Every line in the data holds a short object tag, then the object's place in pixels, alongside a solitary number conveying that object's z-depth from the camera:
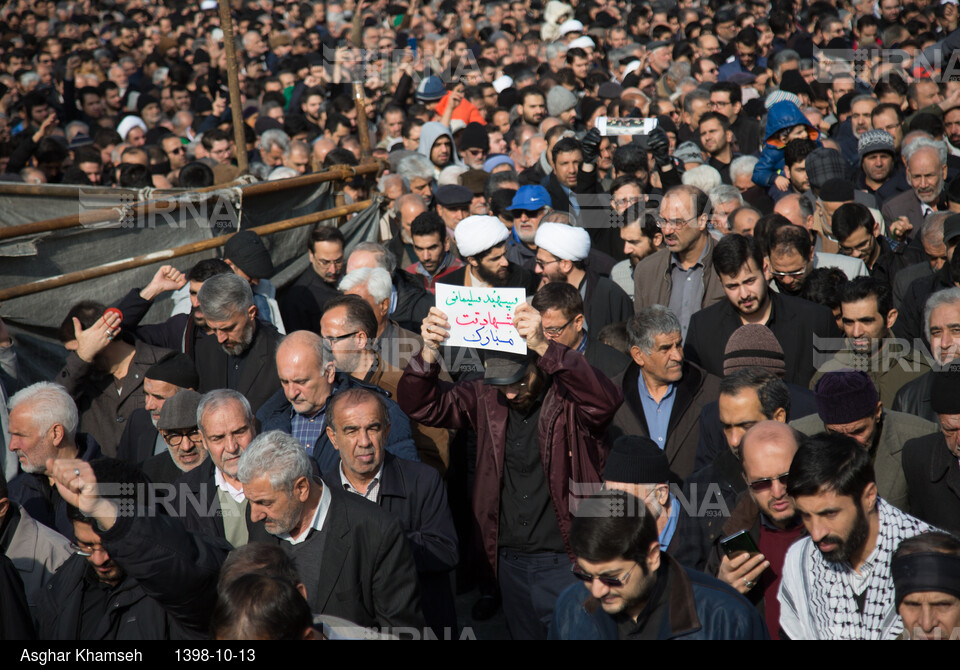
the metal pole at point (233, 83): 9.55
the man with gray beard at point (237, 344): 6.11
